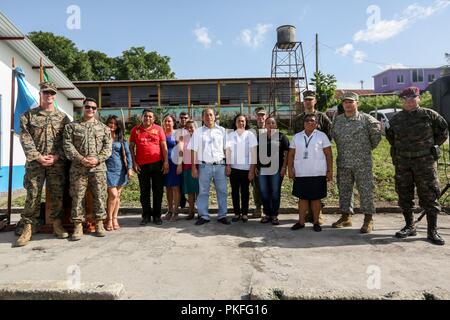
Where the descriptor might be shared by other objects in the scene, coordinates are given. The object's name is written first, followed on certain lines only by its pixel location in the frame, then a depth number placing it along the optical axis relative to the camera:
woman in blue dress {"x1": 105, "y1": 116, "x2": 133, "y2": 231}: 5.47
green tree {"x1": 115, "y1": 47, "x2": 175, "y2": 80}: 36.25
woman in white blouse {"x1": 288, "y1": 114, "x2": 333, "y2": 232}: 5.16
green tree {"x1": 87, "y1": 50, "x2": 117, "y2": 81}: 35.50
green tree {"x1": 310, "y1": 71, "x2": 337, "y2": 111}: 22.52
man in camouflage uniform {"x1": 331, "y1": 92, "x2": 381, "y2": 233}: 5.02
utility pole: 24.39
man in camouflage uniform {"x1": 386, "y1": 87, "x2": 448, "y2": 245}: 4.55
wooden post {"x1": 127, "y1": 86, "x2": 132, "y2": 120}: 22.16
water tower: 21.34
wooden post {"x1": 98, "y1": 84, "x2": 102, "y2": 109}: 23.94
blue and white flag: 6.01
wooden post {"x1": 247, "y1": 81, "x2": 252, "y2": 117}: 21.95
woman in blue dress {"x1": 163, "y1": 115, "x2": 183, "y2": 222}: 5.95
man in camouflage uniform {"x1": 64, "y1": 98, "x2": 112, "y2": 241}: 4.97
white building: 8.72
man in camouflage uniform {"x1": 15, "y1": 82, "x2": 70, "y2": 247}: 4.86
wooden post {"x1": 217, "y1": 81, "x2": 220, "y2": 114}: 23.09
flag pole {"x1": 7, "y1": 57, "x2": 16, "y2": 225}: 5.54
